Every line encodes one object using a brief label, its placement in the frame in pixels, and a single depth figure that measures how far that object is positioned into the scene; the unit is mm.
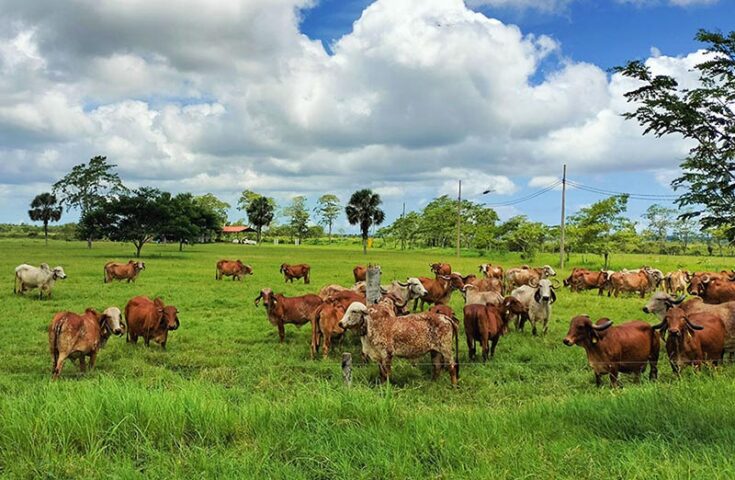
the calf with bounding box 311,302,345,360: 10328
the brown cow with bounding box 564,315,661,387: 8234
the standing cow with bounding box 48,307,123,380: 8289
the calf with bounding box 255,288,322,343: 11930
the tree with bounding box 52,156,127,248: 59625
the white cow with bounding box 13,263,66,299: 18016
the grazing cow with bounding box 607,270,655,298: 22406
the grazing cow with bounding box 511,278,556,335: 13164
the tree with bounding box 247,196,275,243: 84500
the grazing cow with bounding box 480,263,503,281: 24953
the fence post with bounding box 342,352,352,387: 7035
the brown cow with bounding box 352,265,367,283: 24031
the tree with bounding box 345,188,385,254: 63878
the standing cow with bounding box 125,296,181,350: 10961
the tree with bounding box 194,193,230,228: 107875
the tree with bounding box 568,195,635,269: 40688
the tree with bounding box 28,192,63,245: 70125
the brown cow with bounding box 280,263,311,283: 26328
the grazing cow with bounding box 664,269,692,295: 23719
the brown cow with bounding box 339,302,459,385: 8500
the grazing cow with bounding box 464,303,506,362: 10242
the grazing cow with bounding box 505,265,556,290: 22297
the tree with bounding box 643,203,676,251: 84612
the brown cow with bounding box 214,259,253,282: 26780
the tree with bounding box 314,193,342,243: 105500
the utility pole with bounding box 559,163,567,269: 39969
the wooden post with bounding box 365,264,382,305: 9891
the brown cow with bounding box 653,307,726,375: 8453
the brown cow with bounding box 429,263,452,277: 24277
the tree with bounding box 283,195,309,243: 110062
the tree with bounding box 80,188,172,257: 43156
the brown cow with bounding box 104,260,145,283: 23547
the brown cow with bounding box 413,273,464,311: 16516
